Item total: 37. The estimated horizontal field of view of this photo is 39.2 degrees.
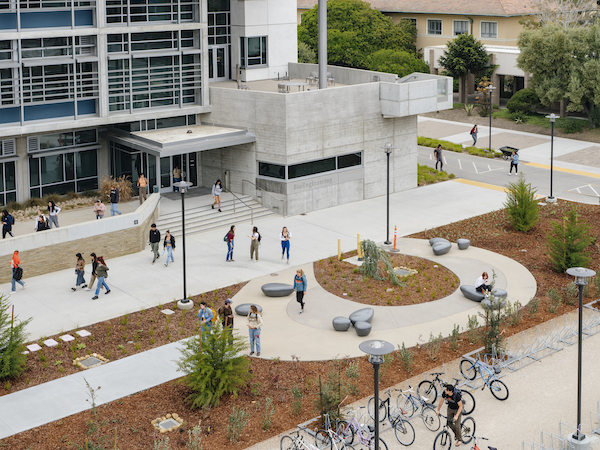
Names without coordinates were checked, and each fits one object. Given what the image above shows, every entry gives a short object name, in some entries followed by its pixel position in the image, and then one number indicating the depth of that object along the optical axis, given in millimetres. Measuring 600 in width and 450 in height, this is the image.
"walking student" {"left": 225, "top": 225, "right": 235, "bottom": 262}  30967
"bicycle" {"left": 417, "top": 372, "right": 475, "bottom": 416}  20141
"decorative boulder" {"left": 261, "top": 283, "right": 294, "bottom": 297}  28094
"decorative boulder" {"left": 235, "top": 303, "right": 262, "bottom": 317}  26438
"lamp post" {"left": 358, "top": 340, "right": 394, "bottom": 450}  15766
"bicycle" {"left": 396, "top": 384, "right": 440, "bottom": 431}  19547
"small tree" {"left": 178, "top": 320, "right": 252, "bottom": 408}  20469
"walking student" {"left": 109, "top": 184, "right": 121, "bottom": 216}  34375
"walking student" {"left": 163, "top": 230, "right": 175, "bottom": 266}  30703
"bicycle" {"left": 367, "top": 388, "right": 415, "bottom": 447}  18859
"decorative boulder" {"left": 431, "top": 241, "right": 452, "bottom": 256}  31994
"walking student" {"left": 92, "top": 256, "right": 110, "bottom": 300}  27869
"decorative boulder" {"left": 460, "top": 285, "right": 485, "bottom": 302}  27422
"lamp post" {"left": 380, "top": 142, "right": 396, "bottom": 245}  31938
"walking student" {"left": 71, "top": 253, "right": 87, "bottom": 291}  28359
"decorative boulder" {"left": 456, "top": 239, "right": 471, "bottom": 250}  32625
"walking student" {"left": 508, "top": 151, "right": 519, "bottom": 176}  45531
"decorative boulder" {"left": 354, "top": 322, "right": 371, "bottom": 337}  24797
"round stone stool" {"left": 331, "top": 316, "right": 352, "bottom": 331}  25203
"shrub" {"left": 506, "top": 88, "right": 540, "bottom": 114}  60125
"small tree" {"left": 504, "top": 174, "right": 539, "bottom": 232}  34625
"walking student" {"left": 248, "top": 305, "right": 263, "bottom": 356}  22828
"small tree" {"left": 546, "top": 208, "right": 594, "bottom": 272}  29609
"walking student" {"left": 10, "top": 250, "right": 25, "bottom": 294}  28297
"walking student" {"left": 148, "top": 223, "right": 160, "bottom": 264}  31062
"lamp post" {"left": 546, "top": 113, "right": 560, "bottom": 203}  39469
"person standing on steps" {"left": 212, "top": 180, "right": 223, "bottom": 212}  36906
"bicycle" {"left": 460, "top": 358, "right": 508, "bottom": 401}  21031
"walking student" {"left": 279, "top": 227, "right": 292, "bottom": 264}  31014
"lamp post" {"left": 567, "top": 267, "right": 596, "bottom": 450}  17984
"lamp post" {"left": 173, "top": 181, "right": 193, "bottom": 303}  26047
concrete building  35094
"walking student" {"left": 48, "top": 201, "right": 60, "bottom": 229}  32188
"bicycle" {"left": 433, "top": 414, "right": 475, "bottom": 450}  18328
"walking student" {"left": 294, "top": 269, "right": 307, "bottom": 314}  26250
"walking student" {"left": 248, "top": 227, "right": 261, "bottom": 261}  31516
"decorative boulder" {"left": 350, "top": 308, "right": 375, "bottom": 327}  25453
